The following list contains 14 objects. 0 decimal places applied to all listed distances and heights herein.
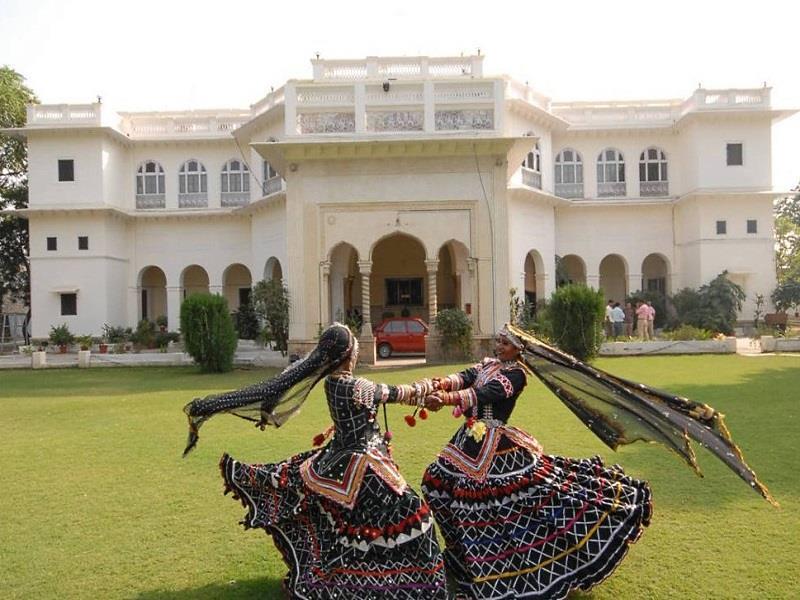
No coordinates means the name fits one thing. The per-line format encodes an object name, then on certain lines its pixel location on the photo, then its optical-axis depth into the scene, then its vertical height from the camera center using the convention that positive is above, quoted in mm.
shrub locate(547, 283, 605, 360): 16734 -453
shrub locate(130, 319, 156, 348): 24250 -842
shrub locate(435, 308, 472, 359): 17625 -707
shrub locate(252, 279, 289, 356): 18797 +37
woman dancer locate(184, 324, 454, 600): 3682 -1063
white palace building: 25469 +3771
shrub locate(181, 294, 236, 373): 16969 -550
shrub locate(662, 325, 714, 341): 19922 -1036
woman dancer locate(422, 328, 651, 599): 3818 -1171
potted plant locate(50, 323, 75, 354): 24609 -831
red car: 20234 -925
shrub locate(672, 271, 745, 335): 23859 -229
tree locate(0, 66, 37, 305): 28078 +5478
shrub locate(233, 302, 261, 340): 24375 -453
